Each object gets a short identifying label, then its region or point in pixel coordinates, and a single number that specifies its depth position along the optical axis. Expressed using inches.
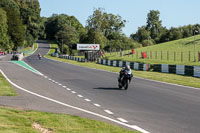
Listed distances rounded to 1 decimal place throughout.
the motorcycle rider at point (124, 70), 767.1
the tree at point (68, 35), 6880.9
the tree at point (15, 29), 5551.2
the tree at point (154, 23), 7416.3
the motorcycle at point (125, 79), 760.3
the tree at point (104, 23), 4849.9
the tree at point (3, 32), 4387.3
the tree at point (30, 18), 7003.0
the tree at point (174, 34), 5689.0
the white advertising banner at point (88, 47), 3361.2
